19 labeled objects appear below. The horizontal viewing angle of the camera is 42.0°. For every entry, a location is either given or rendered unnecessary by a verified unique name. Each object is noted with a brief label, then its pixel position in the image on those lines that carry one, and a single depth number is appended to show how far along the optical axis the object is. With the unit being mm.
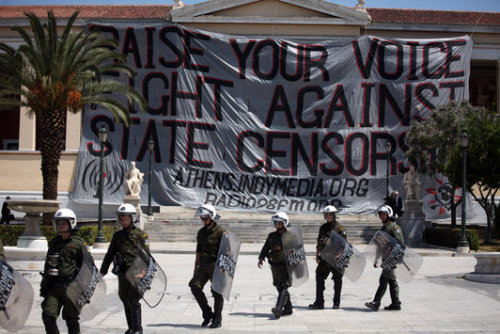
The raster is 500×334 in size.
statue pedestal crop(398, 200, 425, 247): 25562
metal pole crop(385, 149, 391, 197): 30566
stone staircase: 27188
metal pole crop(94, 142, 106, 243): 21047
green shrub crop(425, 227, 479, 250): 22766
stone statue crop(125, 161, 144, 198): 27656
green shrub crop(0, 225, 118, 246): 19822
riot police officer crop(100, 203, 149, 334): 7449
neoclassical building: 35844
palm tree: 22297
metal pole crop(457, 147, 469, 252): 21859
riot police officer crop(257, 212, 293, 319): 9320
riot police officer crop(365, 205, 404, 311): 9836
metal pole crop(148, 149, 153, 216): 30506
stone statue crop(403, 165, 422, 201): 26844
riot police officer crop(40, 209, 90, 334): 6602
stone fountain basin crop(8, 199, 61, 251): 13406
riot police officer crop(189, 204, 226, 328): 8500
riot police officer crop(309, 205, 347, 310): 10008
